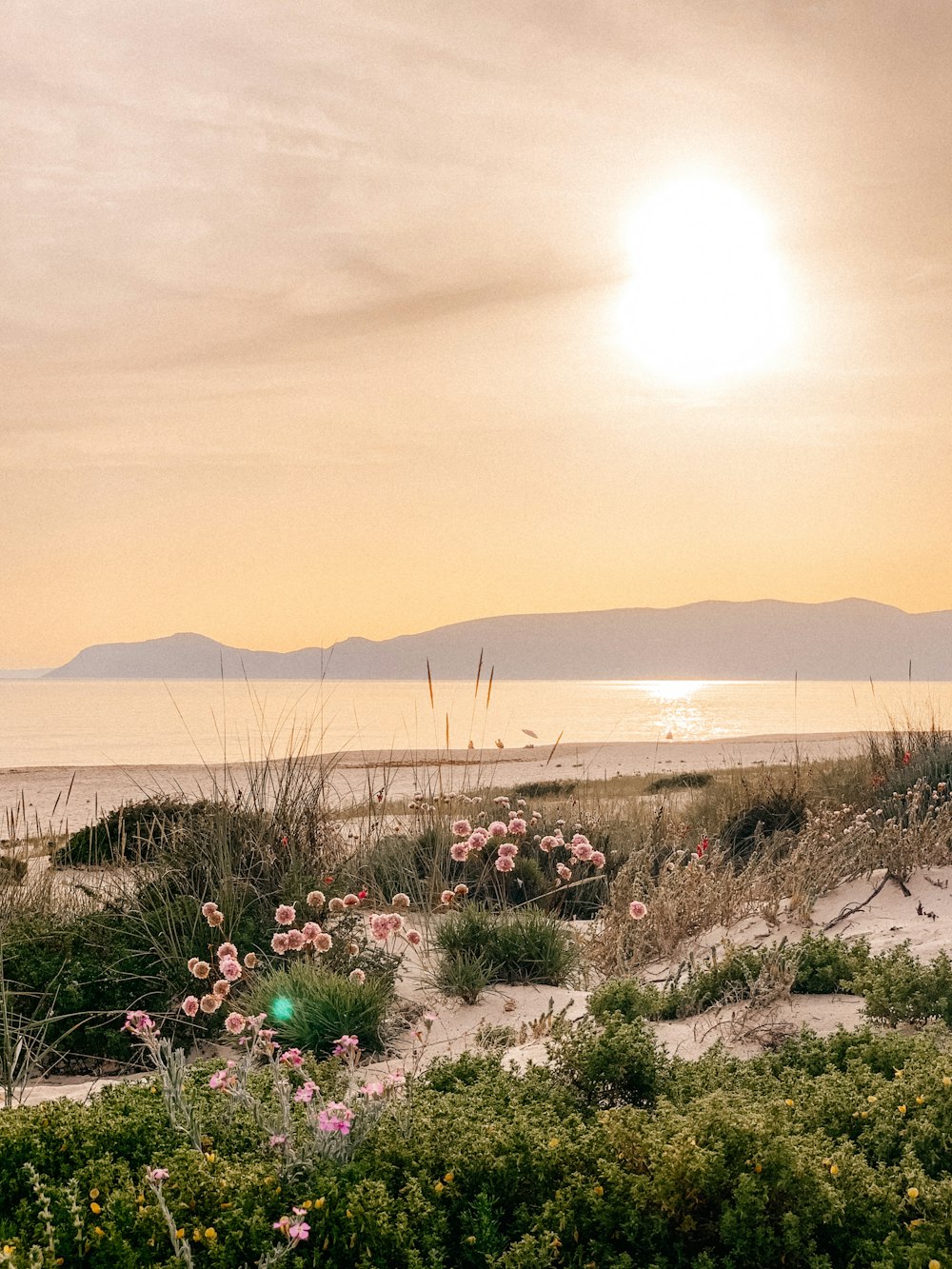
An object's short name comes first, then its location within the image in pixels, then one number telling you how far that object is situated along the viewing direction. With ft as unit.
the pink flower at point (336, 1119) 9.89
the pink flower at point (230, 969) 14.19
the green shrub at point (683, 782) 58.70
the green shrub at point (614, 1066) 12.47
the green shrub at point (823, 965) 17.24
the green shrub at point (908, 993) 15.17
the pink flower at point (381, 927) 15.79
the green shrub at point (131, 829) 24.85
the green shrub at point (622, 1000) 15.48
